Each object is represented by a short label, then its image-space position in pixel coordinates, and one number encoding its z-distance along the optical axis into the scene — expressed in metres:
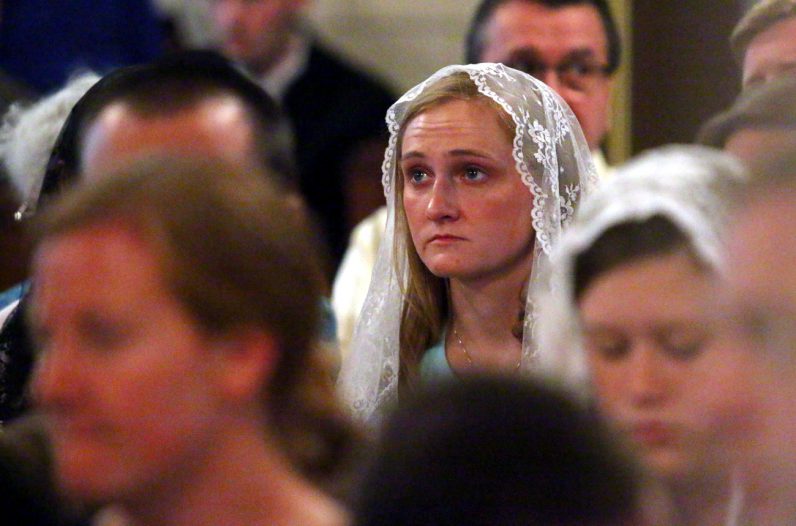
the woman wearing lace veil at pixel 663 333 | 4.04
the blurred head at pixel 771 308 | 3.84
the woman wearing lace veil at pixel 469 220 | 6.74
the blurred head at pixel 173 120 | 6.32
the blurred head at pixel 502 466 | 3.12
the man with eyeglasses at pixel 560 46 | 8.64
